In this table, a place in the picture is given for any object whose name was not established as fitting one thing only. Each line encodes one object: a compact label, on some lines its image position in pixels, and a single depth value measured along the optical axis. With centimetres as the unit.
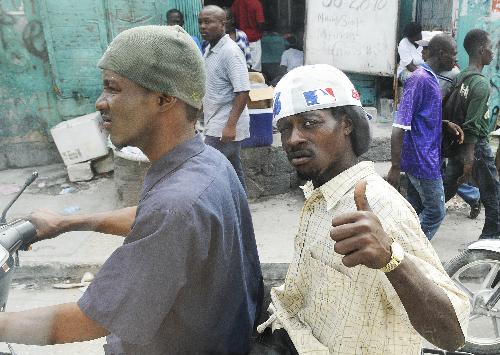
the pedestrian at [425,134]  369
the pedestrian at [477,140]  398
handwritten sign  718
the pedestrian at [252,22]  824
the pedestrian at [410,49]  688
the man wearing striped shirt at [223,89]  460
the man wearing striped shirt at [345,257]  115
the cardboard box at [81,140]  650
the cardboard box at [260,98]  563
